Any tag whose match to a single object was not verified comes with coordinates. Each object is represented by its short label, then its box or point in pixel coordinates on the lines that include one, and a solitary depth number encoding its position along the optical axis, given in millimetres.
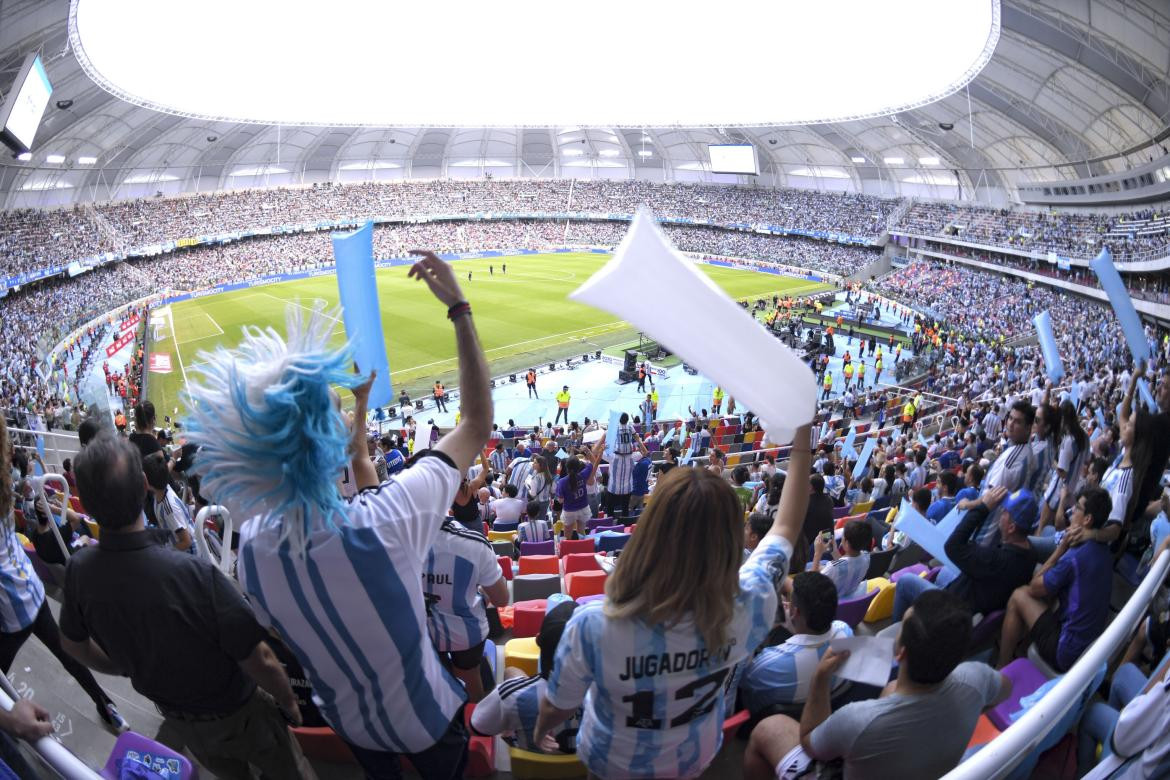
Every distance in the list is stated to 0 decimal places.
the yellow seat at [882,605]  4695
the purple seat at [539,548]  7219
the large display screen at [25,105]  23094
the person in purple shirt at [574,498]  7975
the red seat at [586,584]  5203
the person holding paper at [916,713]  2195
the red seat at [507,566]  6125
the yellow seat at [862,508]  9070
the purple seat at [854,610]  4402
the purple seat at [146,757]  2475
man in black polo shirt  2199
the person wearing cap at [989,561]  3746
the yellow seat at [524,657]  3965
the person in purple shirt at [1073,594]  3477
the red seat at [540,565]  6043
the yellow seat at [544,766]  2986
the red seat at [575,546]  7131
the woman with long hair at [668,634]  1865
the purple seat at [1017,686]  3129
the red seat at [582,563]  6004
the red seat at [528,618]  4566
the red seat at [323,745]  3211
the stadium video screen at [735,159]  58438
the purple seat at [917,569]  4996
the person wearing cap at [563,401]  20984
